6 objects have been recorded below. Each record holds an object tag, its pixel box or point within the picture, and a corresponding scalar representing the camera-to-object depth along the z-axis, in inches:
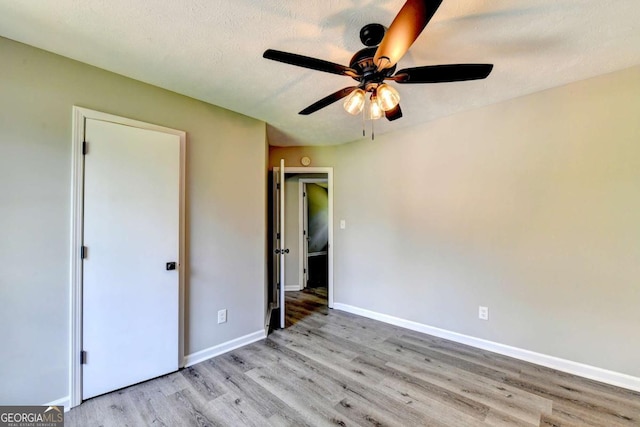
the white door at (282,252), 121.0
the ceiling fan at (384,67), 41.3
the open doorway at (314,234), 193.8
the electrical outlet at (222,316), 101.1
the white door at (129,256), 73.9
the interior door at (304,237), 193.2
